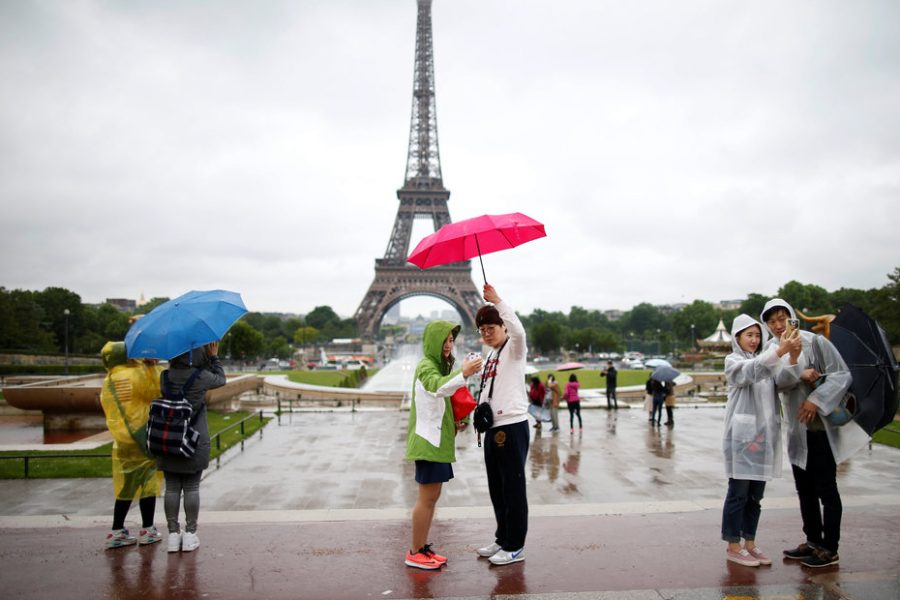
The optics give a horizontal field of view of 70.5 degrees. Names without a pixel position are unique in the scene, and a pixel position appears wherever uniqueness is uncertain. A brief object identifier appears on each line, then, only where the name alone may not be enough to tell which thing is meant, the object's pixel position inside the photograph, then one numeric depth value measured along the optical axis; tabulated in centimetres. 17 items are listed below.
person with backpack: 557
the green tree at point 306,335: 9274
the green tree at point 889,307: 4106
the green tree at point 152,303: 10244
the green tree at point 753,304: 8969
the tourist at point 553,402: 1420
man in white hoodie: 504
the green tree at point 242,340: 4816
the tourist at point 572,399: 1406
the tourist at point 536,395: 1346
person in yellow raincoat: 581
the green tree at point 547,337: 8000
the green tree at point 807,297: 9031
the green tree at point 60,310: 7169
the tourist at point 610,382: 1867
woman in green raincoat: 493
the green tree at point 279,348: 8606
